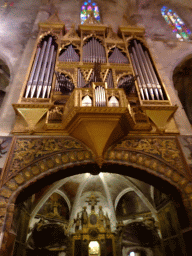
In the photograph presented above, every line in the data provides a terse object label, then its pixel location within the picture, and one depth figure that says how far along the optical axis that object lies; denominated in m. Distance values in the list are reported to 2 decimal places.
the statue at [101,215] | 9.79
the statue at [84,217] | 9.69
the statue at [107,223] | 9.58
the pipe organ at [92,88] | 5.13
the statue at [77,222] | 9.52
